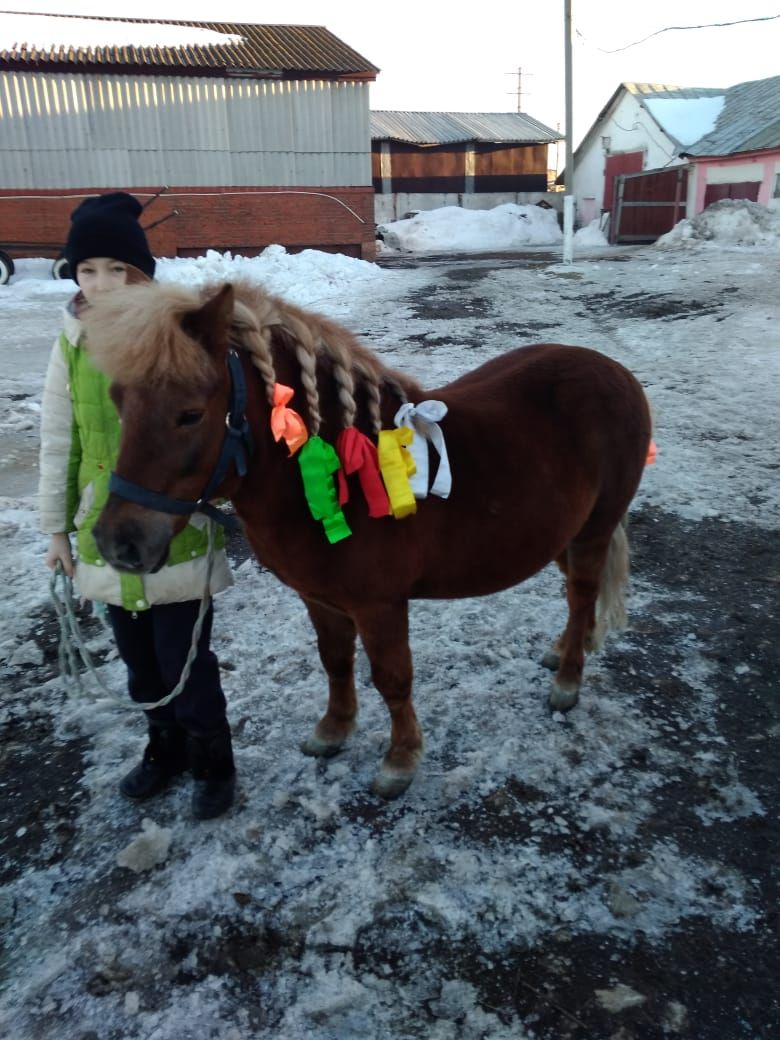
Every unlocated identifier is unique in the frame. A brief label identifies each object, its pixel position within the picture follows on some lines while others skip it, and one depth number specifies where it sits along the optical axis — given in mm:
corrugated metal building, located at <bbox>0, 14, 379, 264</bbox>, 15578
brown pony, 1618
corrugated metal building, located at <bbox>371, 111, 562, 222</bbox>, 32219
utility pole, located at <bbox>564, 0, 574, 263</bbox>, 15749
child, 1938
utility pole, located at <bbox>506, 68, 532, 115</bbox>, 64625
